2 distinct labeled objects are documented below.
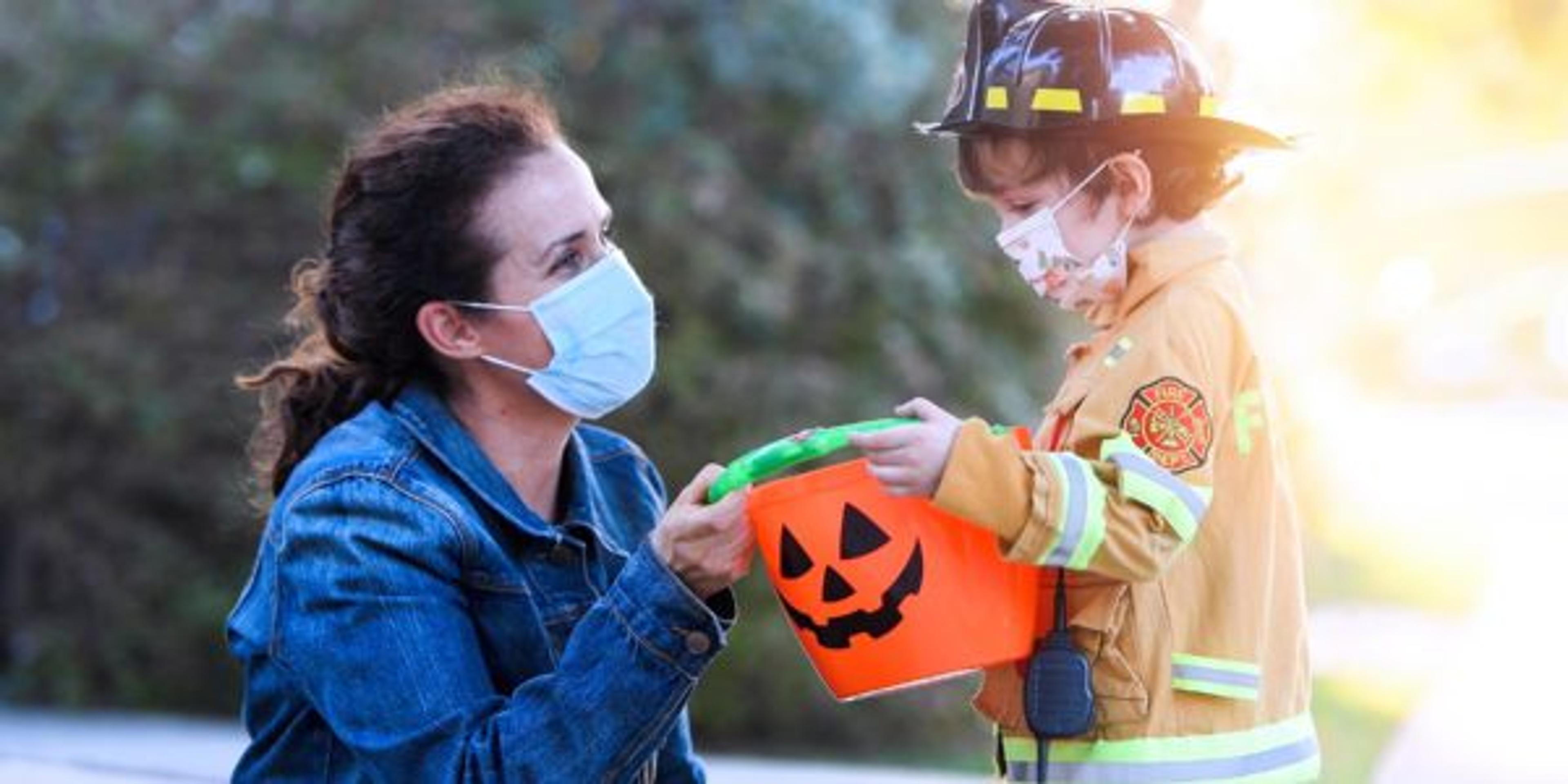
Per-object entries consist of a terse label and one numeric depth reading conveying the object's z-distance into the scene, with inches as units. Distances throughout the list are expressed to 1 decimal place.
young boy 192.7
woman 205.0
